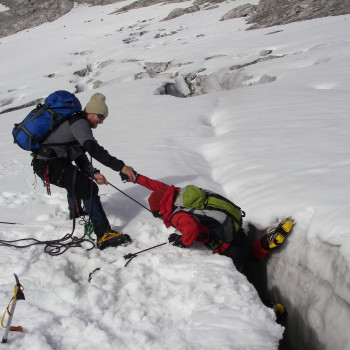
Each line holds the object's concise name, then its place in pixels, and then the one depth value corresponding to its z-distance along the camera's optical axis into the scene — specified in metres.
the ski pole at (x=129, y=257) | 2.78
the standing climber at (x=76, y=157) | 3.03
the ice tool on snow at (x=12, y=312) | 2.02
